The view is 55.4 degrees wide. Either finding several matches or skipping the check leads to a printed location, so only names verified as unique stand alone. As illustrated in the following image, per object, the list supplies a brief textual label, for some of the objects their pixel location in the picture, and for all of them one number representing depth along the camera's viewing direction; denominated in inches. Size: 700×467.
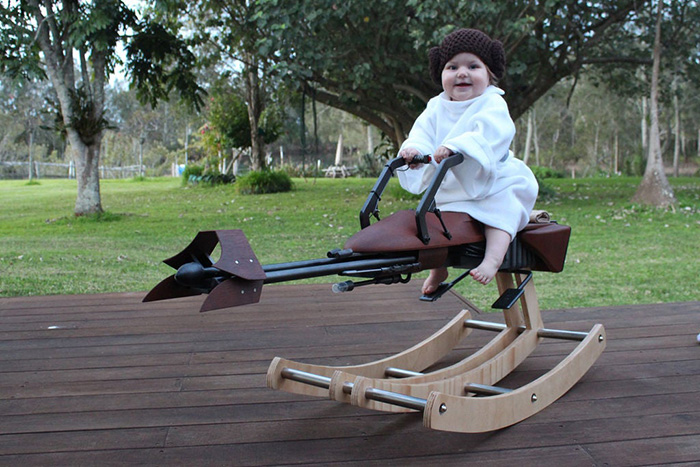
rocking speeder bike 66.4
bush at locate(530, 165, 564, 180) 745.8
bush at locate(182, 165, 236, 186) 614.9
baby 87.5
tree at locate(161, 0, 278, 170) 410.0
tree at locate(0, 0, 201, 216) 321.4
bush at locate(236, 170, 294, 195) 518.6
